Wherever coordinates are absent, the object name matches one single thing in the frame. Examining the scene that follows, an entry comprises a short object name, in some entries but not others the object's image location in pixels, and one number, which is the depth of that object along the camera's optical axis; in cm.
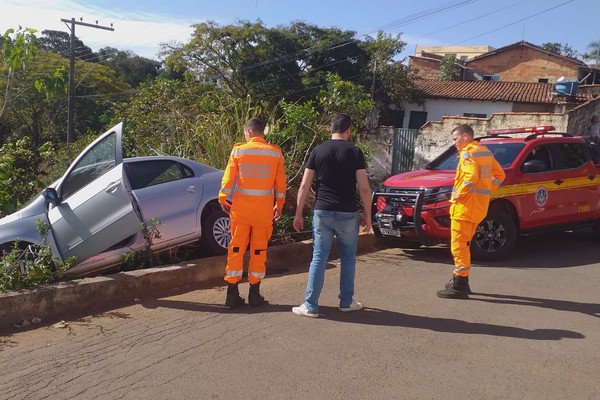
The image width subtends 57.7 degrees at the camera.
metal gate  1434
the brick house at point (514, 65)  4112
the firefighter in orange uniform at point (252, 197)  496
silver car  549
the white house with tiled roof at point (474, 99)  2858
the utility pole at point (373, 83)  3155
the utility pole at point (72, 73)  2870
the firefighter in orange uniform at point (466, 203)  544
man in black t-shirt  480
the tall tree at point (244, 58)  3262
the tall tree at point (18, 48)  665
